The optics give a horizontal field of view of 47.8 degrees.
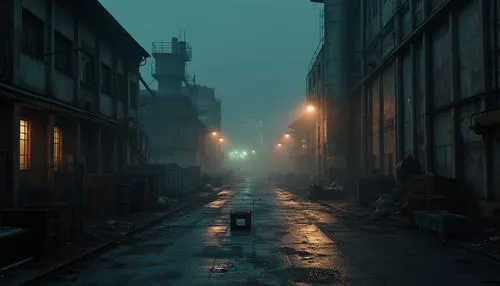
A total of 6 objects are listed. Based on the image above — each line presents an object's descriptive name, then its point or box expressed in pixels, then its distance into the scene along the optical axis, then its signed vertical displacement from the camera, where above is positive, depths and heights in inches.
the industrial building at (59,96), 663.1 +114.1
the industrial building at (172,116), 2600.9 +242.8
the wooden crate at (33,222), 493.4 -45.8
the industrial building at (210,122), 3501.5 +372.0
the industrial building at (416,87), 714.8 +148.0
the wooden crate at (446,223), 625.9 -65.5
